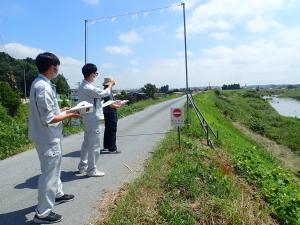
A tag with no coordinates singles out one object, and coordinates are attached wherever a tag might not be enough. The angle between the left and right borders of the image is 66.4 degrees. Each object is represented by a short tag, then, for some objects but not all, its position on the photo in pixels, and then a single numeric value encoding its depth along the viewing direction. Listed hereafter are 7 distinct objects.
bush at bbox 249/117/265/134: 15.03
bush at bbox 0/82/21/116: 17.98
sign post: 5.20
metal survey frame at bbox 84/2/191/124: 6.70
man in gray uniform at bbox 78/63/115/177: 3.87
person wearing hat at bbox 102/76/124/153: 5.33
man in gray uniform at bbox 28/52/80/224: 2.69
